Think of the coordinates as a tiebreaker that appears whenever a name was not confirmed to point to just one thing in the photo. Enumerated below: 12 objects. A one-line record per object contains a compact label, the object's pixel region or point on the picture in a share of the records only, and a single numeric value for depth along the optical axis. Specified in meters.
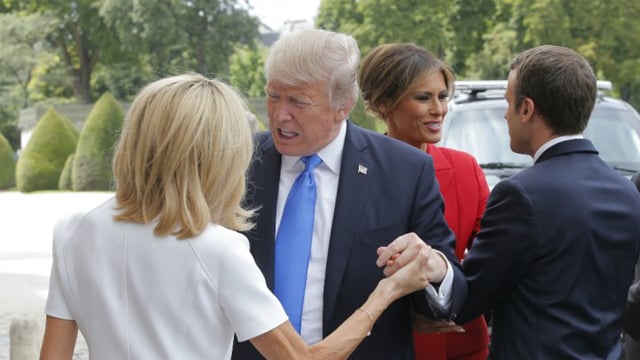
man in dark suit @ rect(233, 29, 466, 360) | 3.07
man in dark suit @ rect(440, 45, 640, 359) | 2.97
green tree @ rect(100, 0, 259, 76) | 56.78
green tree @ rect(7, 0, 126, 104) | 60.84
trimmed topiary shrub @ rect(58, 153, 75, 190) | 35.97
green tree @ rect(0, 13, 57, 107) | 58.56
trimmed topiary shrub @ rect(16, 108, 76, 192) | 35.97
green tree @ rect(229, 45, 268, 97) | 70.81
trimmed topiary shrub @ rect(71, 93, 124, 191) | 34.75
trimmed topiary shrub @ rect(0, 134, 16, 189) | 39.38
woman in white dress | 2.47
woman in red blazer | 3.74
